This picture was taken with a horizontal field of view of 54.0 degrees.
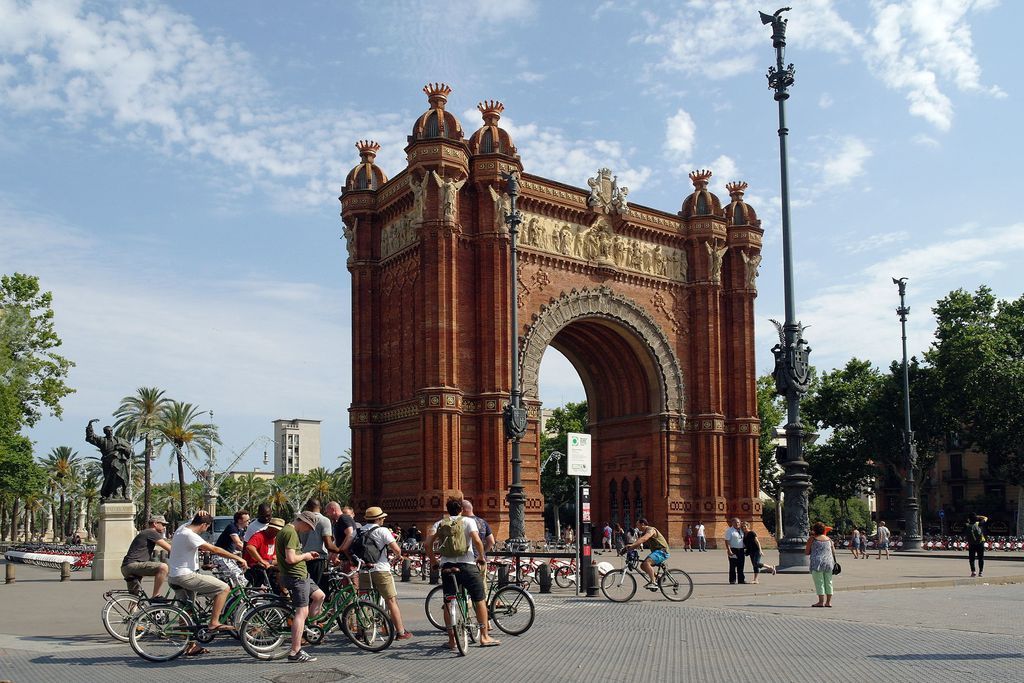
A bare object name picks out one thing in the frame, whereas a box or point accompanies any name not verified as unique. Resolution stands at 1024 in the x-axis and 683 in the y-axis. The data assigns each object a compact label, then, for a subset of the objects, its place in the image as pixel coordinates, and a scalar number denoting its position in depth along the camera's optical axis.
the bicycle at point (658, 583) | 18.69
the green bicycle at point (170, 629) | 12.16
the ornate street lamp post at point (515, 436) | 28.17
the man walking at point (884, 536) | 39.97
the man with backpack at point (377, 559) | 12.90
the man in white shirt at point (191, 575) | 12.65
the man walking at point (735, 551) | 22.77
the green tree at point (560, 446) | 74.56
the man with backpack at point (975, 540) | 25.81
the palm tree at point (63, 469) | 92.11
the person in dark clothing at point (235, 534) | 15.37
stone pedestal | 27.27
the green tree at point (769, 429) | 69.81
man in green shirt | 11.85
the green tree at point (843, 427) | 65.81
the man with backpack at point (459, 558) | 12.41
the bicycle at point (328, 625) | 12.14
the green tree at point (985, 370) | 52.72
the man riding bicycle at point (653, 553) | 18.72
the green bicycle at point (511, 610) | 13.73
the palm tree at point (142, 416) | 65.06
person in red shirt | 14.26
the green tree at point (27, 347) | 49.50
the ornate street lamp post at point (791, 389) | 24.17
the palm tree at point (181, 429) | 65.50
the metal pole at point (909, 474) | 44.28
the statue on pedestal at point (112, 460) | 28.47
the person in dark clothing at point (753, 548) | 22.52
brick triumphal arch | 39.19
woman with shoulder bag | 17.66
